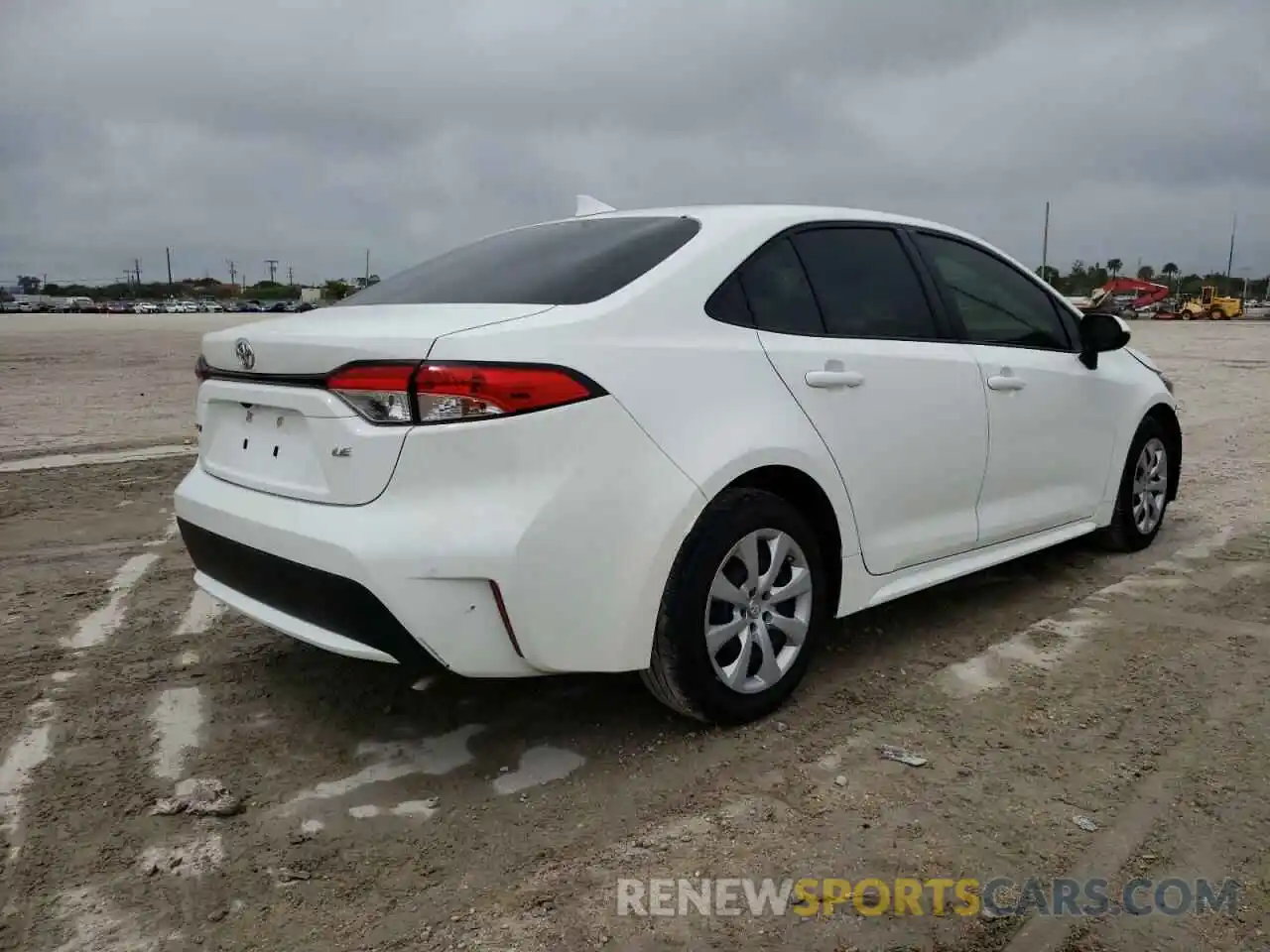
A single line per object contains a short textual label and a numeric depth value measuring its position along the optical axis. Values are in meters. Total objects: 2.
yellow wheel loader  54.09
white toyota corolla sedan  2.54
